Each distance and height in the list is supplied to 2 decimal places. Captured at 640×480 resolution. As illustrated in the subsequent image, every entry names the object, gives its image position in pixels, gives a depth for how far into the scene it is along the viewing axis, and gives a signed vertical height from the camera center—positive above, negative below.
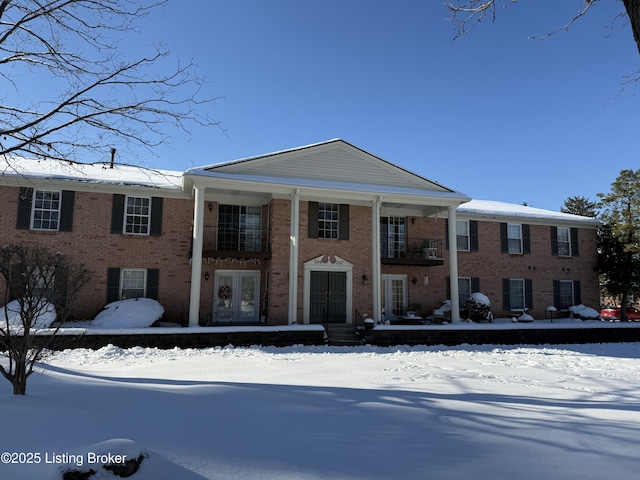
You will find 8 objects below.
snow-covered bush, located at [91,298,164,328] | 13.66 -1.01
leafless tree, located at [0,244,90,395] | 5.02 -0.08
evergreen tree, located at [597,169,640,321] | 21.08 +2.22
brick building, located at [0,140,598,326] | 14.92 +1.93
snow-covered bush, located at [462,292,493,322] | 18.06 -0.88
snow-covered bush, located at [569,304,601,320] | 19.91 -1.09
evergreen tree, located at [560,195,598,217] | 46.85 +9.44
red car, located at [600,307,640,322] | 26.88 -1.50
